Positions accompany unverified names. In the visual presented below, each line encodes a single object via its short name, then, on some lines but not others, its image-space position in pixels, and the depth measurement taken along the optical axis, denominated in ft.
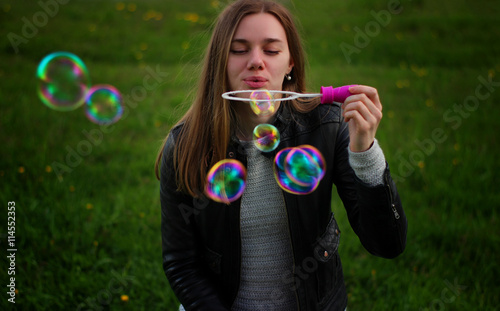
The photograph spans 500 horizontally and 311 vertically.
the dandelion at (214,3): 22.91
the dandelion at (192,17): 23.57
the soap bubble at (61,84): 9.95
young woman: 4.99
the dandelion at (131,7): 24.30
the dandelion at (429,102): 15.44
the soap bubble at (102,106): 9.61
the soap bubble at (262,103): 4.73
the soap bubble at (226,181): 5.01
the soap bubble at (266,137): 5.03
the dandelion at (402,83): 17.21
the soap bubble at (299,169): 4.92
